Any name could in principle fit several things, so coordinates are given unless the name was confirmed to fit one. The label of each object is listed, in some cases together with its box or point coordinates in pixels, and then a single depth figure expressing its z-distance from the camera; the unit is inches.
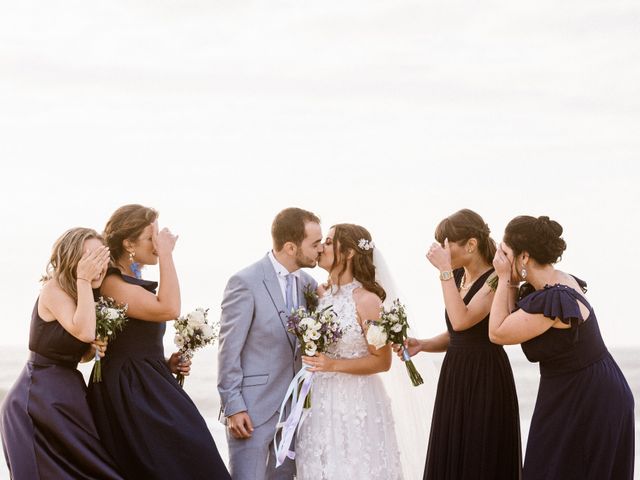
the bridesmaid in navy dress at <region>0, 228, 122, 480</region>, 218.5
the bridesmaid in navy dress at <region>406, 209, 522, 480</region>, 245.3
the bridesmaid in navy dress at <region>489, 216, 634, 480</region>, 218.7
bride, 247.4
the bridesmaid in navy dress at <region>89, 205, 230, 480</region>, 227.1
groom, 249.0
